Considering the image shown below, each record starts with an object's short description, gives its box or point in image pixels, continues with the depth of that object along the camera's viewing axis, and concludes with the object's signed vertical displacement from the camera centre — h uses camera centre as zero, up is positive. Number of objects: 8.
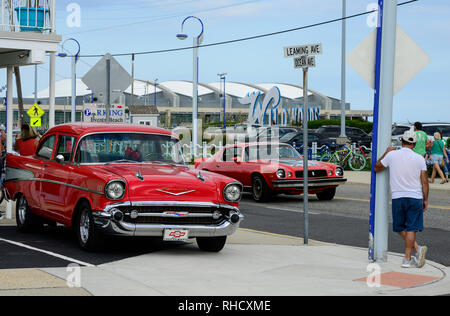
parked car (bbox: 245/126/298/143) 45.92 -0.60
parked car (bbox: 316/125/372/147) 49.87 -0.73
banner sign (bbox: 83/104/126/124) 24.75 +0.20
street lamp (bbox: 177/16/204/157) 39.52 +2.42
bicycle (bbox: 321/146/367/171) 30.55 -1.48
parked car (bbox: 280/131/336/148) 41.38 -0.94
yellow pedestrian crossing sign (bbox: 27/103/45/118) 48.78 +0.36
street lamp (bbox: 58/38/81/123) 48.28 +2.91
